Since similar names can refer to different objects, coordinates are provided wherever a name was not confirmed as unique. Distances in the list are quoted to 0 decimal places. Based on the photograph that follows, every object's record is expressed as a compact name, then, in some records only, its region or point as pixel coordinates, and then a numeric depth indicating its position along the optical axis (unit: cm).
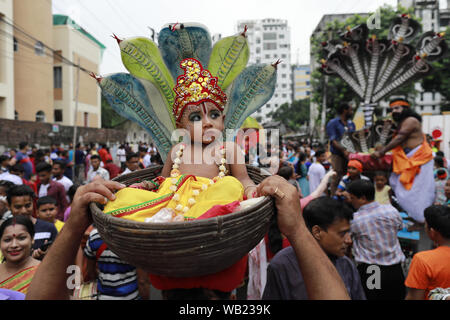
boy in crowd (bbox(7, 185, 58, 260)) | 317
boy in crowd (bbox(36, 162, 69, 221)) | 500
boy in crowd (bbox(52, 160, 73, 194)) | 562
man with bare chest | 467
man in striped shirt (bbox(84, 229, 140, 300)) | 256
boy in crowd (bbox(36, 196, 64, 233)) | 356
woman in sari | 220
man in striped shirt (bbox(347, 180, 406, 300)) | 307
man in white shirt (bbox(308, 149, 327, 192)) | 667
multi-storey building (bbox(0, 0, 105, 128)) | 1816
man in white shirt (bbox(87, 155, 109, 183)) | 649
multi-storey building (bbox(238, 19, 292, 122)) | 7894
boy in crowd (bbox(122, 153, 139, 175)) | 609
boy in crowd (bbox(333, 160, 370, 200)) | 482
